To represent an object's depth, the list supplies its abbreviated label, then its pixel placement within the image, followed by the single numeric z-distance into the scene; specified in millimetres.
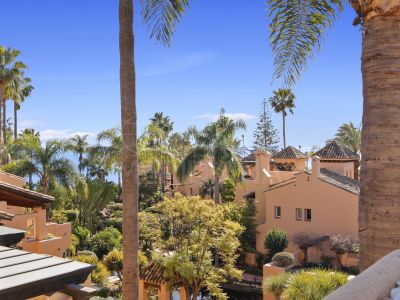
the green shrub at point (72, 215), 33656
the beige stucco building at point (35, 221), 13336
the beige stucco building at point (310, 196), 28047
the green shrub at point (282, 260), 20281
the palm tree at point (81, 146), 51531
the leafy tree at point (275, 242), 27688
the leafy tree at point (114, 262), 22938
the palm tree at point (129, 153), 7996
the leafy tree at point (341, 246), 25223
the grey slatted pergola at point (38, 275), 3168
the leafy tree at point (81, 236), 29156
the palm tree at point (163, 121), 61719
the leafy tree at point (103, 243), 28578
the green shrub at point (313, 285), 12039
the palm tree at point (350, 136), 50406
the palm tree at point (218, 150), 31562
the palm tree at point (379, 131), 5195
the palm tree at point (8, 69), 39062
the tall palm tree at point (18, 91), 41469
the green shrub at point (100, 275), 21359
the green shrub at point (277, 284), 15367
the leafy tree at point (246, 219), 30141
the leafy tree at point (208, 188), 43406
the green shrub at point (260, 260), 28594
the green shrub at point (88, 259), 20859
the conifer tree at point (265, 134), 67875
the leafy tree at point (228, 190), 36750
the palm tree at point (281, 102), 61438
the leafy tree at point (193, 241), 19866
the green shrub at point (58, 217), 29288
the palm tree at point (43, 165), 27625
